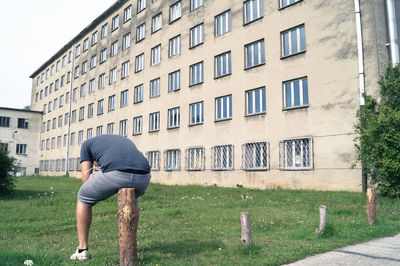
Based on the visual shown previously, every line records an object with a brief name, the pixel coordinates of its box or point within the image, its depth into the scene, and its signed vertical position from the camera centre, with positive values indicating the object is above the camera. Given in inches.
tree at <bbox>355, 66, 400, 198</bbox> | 439.8 +47.4
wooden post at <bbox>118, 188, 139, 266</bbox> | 151.7 -24.3
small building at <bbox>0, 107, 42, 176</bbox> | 1931.6 +222.2
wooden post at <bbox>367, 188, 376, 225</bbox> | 271.6 -30.7
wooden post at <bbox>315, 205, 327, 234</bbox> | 233.3 -34.0
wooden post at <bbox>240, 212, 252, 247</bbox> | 197.2 -32.9
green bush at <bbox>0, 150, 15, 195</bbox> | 523.6 -1.2
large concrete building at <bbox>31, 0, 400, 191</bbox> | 582.9 +198.8
